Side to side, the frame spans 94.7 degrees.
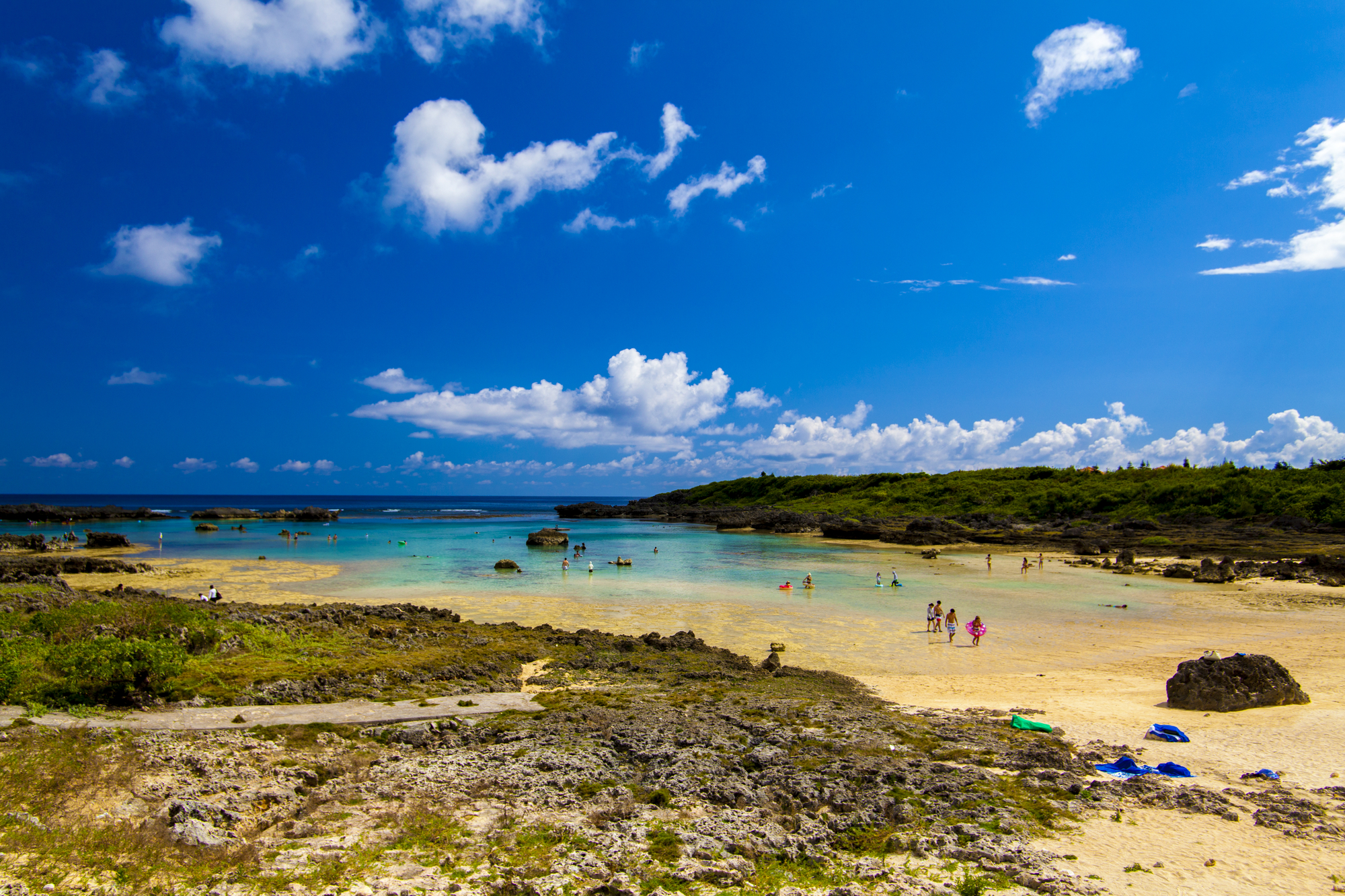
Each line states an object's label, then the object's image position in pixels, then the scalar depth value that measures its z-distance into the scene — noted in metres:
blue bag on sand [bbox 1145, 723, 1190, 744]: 11.34
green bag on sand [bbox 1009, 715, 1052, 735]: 11.99
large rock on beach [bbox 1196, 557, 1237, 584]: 37.38
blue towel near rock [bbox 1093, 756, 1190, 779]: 9.65
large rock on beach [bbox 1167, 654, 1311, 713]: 13.41
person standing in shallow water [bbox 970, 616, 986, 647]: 21.55
